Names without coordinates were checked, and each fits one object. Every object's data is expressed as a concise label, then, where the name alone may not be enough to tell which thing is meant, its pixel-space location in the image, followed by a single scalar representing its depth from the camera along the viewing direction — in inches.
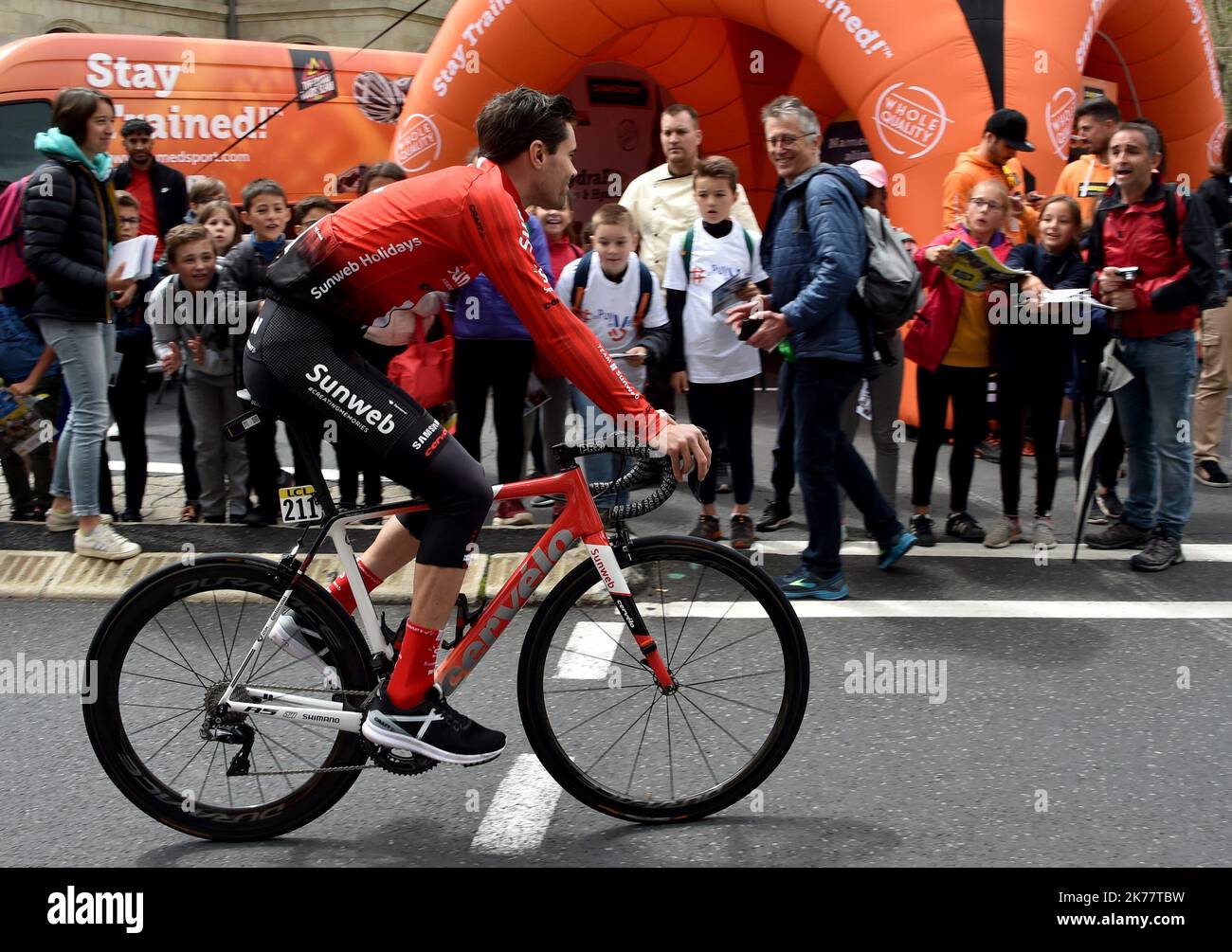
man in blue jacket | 203.2
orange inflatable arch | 333.1
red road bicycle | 129.0
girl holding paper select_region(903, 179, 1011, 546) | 246.8
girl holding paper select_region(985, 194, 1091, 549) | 244.4
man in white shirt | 282.5
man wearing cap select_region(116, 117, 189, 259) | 361.1
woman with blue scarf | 221.8
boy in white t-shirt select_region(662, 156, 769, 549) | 246.5
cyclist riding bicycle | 121.2
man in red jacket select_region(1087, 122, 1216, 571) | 223.1
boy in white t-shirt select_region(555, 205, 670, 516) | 248.5
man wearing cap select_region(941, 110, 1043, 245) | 292.8
